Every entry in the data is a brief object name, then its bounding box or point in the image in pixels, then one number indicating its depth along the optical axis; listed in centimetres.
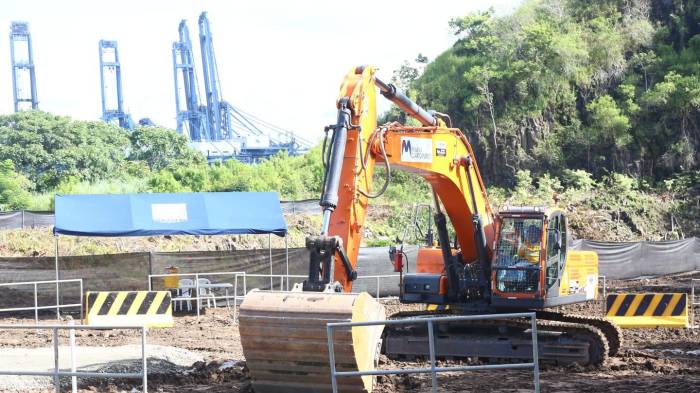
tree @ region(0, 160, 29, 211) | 5062
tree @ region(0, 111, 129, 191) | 6081
